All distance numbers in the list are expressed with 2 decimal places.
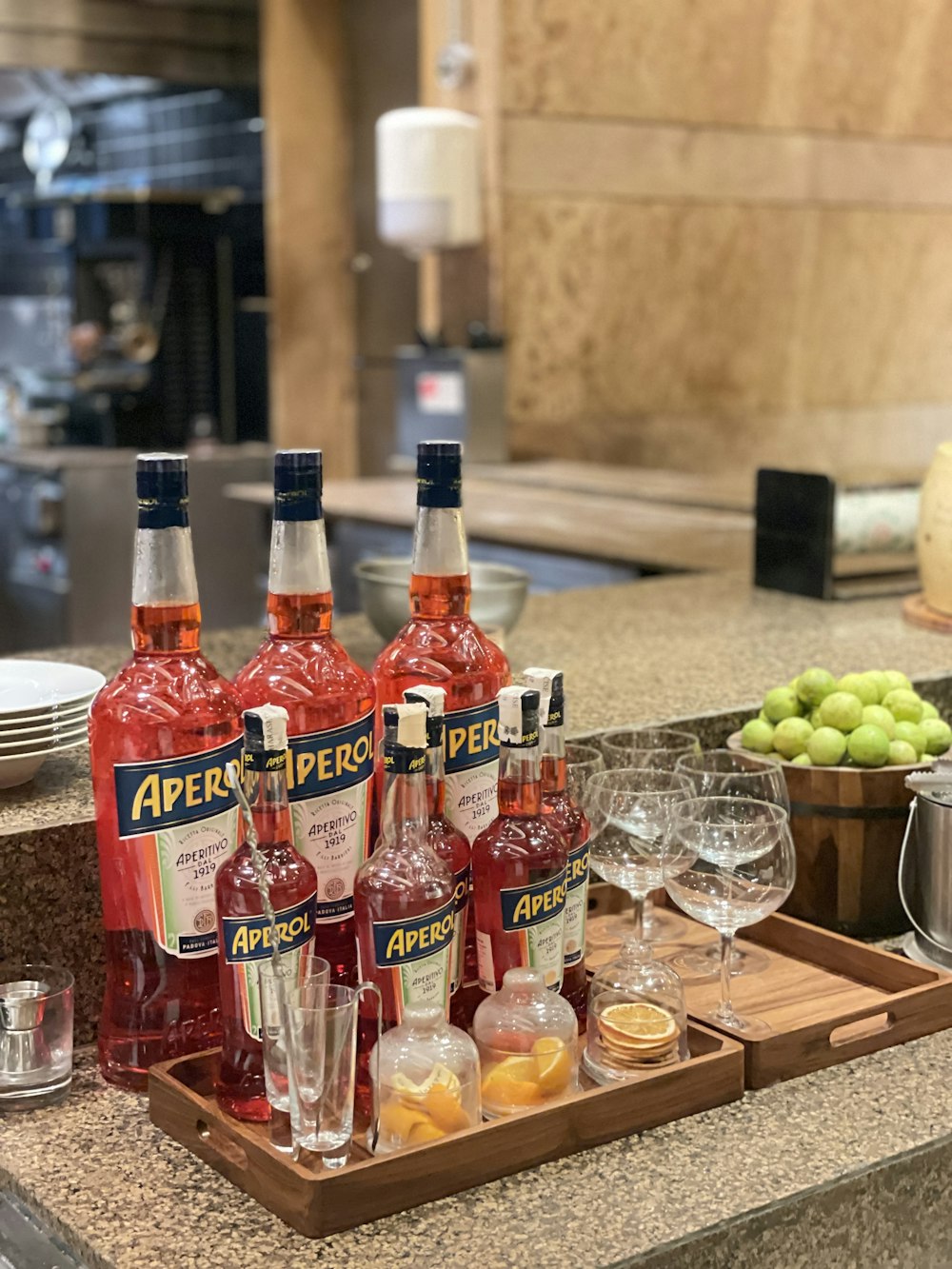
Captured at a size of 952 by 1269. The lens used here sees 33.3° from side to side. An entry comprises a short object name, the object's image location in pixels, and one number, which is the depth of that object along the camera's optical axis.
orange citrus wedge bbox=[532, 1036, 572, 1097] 1.08
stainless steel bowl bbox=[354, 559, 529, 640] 1.95
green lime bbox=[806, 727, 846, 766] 1.54
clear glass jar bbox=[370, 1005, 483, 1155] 1.02
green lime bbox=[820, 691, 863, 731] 1.56
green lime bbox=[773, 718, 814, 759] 1.56
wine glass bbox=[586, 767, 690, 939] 1.28
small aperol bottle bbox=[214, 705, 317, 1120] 1.05
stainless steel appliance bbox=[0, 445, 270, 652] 5.57
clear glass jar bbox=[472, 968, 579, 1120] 1.08
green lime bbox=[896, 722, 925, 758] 1.57
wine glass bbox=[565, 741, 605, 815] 1.31
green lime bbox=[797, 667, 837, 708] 1.60
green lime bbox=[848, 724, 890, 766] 1.52
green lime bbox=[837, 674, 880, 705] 1.62
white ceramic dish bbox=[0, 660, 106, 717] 1.32
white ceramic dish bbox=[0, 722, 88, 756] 1.30
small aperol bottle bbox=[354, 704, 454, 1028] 1.05
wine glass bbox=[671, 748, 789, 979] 1.32
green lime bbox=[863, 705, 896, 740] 1.57
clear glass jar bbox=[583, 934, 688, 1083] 1.14
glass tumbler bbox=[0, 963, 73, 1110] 1.16
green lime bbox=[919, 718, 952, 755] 1.58
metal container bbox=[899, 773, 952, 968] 1.42
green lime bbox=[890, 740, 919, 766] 1.54
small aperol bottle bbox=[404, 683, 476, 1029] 1.08
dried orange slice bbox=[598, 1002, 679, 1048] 1.14
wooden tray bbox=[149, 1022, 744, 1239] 0.98
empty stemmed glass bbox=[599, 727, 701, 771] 1.47
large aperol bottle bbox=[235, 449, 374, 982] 1.08
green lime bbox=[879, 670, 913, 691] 1.66
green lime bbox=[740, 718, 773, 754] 1.59
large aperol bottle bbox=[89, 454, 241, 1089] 1.07
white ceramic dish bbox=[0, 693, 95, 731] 1.30
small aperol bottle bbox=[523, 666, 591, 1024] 1.12
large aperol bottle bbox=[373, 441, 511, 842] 1.15
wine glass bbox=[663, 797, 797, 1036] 1.26
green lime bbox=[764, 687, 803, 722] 1.61
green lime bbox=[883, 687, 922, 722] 1.62
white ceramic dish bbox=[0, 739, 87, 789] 1.31
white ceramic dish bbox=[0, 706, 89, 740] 1.30
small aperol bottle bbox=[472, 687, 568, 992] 1.10
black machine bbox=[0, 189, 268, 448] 6.13
